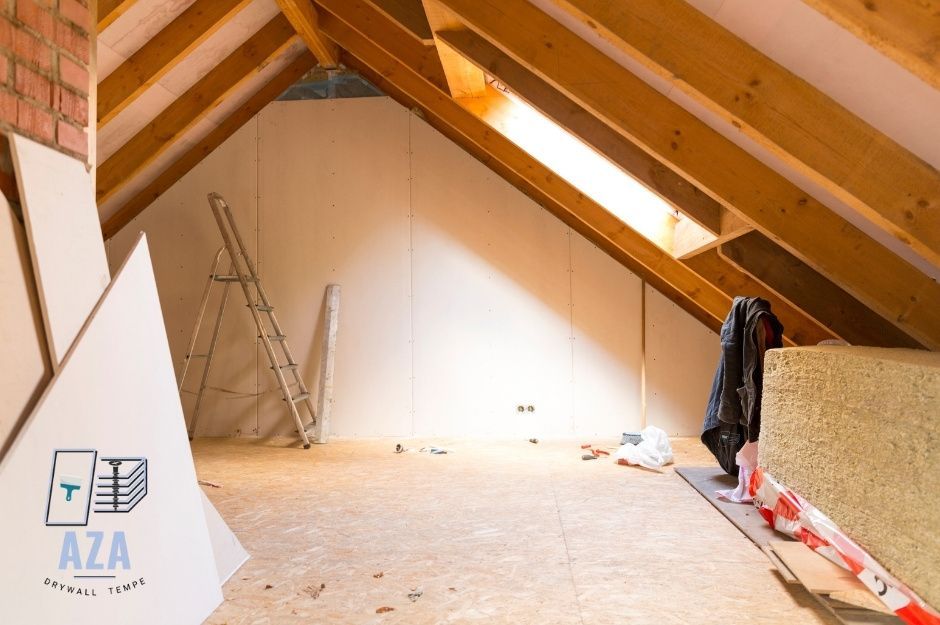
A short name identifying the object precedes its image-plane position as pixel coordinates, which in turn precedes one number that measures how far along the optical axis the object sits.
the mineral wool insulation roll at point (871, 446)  1.59
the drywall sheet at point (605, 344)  5.26
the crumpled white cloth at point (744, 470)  3.30
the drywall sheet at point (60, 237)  1.69
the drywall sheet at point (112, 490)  1.52
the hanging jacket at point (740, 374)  3.20
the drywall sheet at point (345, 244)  5.33
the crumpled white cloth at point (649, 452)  4.18
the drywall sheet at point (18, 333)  1.58
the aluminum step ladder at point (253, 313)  4.76
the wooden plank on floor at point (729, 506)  2.77
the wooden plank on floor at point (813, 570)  2.05
